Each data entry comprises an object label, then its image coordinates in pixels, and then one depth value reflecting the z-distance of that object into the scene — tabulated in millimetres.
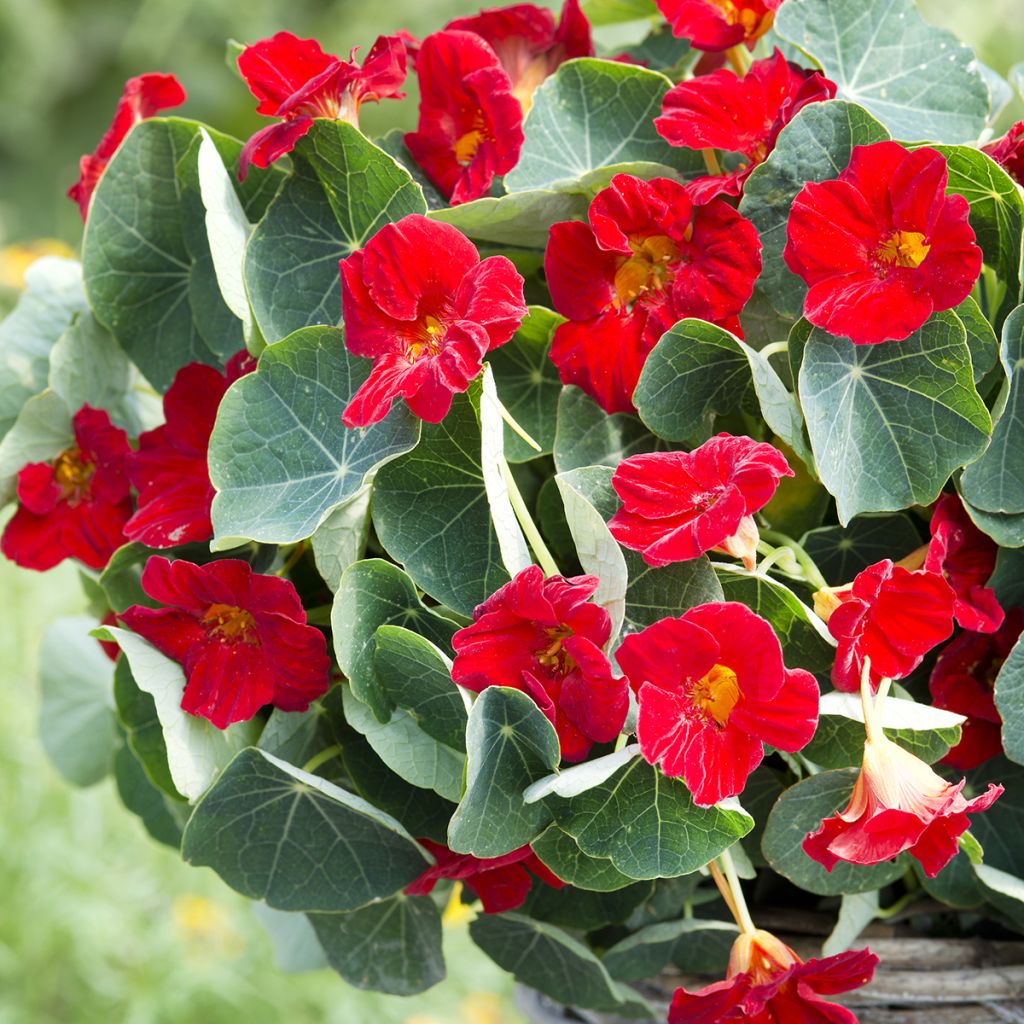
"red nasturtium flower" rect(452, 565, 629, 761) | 983
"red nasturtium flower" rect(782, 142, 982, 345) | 1004
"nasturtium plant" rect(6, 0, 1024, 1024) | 996
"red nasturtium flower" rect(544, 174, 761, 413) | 1019
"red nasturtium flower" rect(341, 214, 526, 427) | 997
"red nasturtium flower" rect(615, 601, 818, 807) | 979
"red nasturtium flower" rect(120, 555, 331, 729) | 1025
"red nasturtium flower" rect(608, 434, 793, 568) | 988
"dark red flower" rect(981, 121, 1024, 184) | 1045
